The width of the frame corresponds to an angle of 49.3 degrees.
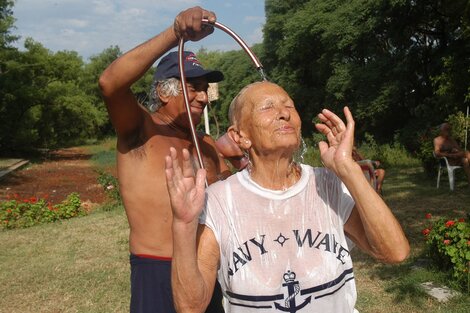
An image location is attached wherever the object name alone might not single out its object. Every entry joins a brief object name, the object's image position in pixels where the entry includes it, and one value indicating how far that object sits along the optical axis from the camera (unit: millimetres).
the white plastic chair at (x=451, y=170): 10406
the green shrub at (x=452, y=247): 4852
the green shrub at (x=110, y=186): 13102
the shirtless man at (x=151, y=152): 2299
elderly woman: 1736
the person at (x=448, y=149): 10398
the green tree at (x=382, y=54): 22000
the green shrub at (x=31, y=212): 10484
